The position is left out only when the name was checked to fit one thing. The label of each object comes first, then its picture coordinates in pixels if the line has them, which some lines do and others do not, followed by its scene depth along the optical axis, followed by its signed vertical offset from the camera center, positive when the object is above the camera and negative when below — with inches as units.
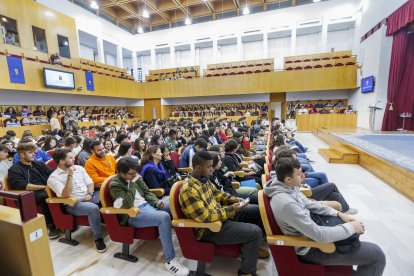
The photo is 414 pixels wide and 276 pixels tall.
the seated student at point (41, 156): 127.5 -26.7
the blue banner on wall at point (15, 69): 295.1 +58.5
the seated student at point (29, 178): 86.6 -27.5
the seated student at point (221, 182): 88.8 -32.3
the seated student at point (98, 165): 101.0 -26.4
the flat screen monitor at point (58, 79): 339.3 +53.0
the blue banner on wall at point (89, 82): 422.0 +55.7
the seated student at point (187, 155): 128.6 -28.4
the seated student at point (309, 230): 50.8 -29.7
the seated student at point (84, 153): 115.9 -23.7
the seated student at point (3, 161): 105.3 -24.8
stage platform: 128.1 -37.7
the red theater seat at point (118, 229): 73.7 -41.2
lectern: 302.6 -17.1
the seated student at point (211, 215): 61.7 -31.4
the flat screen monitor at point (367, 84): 335.6 +32.7
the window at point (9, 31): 307.4 +118.9
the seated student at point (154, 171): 92.4 -27.2
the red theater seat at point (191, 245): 63.7 -40.8
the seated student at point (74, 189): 80.2 -30.2
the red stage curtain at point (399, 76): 276.2 +36.9
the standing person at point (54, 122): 333.1 -18.0
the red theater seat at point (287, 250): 52.5 -36.4
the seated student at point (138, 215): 71.1 -35.7
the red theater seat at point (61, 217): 82.6 -40.9
